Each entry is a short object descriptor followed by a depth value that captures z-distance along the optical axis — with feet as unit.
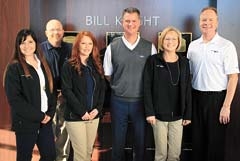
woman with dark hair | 8.19
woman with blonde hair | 9.48
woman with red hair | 9.23
